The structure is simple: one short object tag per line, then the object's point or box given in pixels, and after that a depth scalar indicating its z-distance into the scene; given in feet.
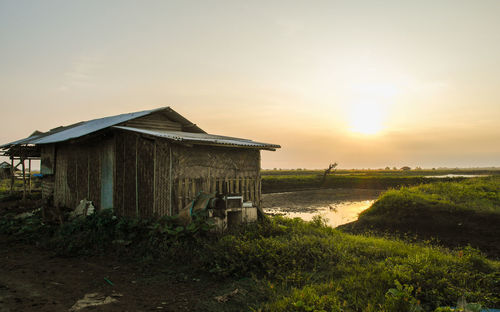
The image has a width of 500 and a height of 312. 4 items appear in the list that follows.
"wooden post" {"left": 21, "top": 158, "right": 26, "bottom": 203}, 55.19
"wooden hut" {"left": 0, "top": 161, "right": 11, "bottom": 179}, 110.63
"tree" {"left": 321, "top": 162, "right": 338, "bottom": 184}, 119.47
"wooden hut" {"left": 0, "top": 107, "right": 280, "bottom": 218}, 28.35
